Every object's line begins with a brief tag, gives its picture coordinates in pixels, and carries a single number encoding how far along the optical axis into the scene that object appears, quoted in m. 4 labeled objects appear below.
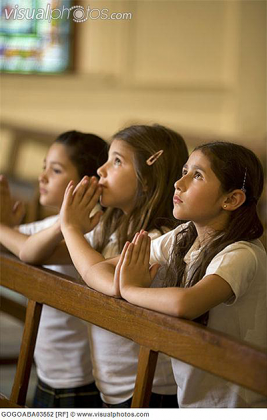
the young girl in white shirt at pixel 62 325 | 5.83
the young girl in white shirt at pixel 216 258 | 5.05
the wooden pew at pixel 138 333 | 4.82
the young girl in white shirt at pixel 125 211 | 5.40
